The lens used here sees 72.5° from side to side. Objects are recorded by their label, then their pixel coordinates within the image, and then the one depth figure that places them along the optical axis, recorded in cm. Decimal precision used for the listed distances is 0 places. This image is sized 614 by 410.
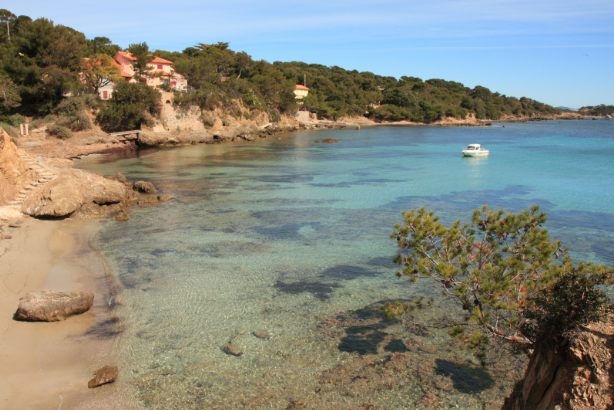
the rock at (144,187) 2202
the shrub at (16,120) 3759
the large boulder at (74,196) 1611
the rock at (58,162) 2376
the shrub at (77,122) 4016
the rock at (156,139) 4391
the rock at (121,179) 2218
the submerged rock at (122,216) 1700
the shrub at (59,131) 3834
